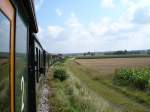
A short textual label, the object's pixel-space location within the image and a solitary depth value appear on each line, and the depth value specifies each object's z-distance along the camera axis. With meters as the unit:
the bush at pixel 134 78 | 8.85
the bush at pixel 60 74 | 9.50
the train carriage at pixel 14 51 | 0.87
